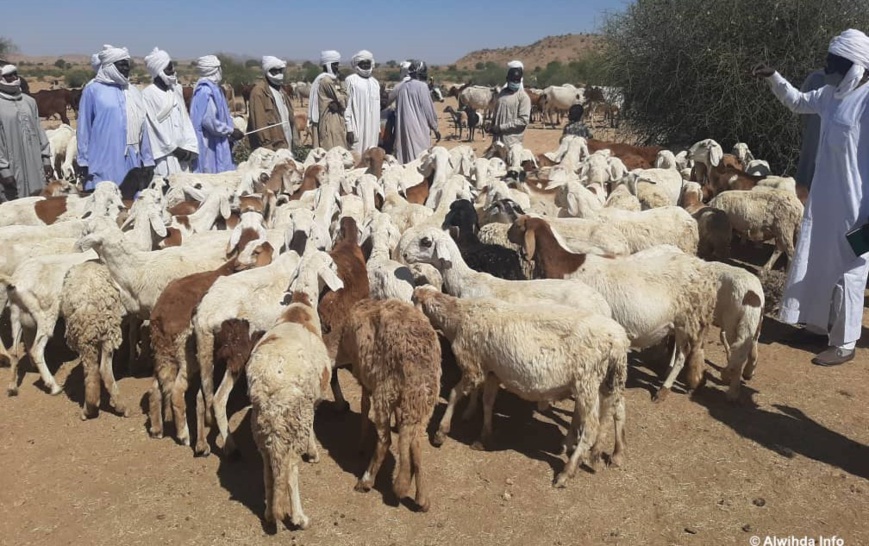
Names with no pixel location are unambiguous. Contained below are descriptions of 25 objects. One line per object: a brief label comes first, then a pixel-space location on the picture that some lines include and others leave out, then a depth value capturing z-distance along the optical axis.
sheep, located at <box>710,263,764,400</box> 5.49
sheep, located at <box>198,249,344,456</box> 4.82
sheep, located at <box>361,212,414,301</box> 5.71
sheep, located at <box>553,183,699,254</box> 7.36
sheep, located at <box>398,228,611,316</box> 5.16
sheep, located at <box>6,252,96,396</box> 5.73
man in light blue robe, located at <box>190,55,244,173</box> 10.14
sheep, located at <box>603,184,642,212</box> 8.59
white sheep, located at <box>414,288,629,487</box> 4.41
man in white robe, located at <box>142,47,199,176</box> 9.24
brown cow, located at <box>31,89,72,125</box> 24.41
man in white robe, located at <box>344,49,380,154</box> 11.80
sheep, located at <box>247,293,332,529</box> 3.91
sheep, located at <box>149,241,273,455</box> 4.99
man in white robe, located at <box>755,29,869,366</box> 6.02
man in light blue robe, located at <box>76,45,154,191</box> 8.65
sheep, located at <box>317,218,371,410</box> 5.50
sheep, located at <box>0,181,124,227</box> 7.60
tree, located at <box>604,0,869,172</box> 12.52
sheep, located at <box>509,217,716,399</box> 5.48
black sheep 6.37
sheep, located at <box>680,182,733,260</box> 8.17
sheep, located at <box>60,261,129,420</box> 5.27
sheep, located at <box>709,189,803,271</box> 8.23
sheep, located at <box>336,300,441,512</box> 4.28
